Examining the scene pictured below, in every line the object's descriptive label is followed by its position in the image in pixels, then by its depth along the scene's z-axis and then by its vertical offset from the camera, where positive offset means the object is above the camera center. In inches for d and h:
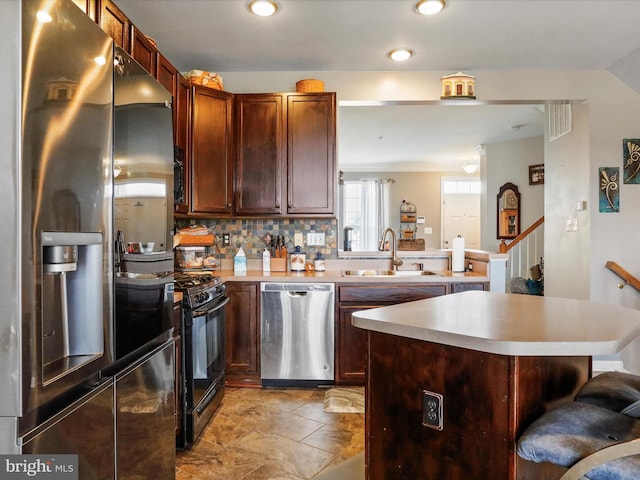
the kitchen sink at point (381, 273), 149.6 -14.8
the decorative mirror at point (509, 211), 265.7 +12.0
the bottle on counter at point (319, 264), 147.3 -11.3
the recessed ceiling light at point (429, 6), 99.7 +52.9
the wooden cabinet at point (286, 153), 138.3 +25.1
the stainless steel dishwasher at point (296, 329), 128.6 -29.4
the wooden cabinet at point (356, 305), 129.1 -22.4
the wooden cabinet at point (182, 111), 118.4 +34.2
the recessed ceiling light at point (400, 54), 127.1 +53.2
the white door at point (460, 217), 361.4 +11.4
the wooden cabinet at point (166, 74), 105.0 +40.7
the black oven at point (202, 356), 92.2 -29.6
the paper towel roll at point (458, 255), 147.6 -8.6
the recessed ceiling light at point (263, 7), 101.2 +53.7
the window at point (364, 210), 375.2 +18.1
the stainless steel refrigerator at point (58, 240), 37.1 -0.8
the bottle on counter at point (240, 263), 144.0 -10.7
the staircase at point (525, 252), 231.0 -11.8
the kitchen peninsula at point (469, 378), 47.4 -18.4
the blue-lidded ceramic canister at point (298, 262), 146.3 -10.5
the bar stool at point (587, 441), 39.4 -20.8
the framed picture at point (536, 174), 252.8 +33.2
